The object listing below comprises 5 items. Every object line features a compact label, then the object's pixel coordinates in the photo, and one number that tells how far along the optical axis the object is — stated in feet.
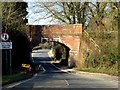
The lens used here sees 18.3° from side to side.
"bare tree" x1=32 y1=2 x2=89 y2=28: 186.50
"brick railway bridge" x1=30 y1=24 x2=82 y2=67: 187.83
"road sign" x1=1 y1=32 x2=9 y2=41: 79.22
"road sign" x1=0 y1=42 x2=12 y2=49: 80.38
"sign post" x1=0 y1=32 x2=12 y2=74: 79.99
